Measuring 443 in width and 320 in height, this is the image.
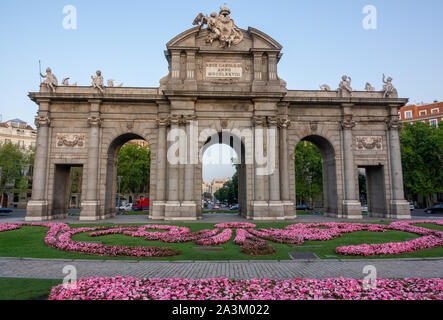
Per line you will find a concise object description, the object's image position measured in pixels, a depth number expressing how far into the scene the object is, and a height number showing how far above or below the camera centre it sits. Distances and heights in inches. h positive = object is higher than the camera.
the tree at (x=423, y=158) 1803.6 +218.3
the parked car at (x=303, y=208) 2155.0 -141.3
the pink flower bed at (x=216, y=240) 583.8 -109.5
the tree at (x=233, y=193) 3235.7 -34.4
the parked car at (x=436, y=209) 1553.9 -106.8
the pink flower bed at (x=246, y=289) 269.0 -104.5
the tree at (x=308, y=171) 2034.9 +148.6
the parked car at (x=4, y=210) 1605.2 -121.4
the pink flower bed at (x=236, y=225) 788.6 -101.9
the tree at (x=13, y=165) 1927.9 +180.5
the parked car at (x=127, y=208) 1867.6 -127.4
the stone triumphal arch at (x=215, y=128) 1013.8 +245.3
